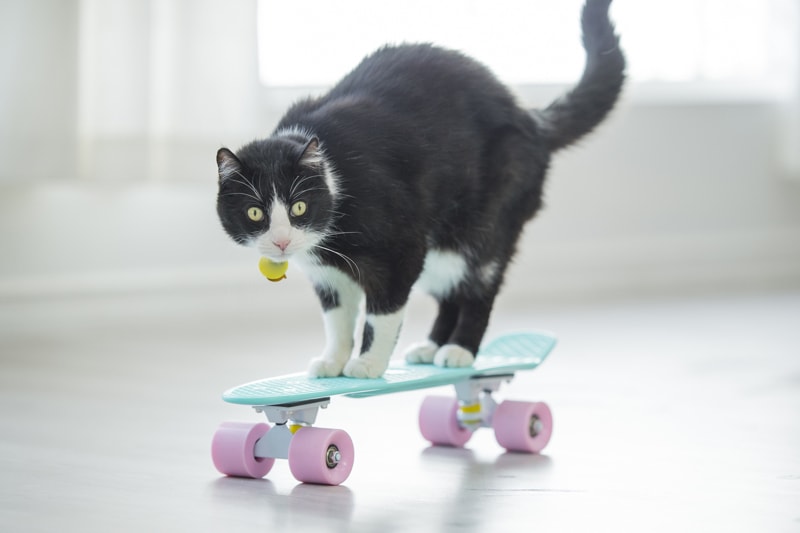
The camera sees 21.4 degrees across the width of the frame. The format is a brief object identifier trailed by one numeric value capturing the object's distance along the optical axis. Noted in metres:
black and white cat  2.16
